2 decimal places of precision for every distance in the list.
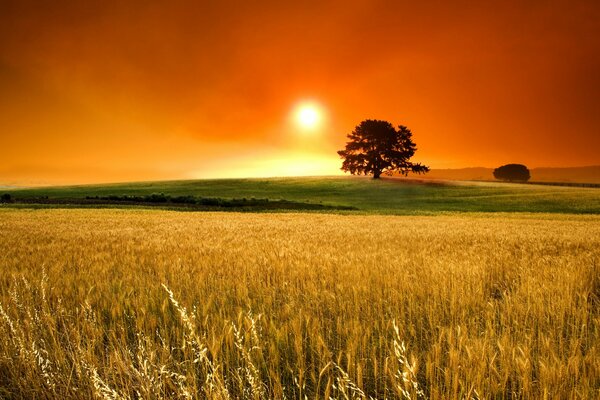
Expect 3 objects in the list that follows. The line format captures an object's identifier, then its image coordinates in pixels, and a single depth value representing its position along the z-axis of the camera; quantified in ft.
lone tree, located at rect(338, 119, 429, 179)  264.11
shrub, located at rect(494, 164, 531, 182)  571.28
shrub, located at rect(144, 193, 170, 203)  161.49
